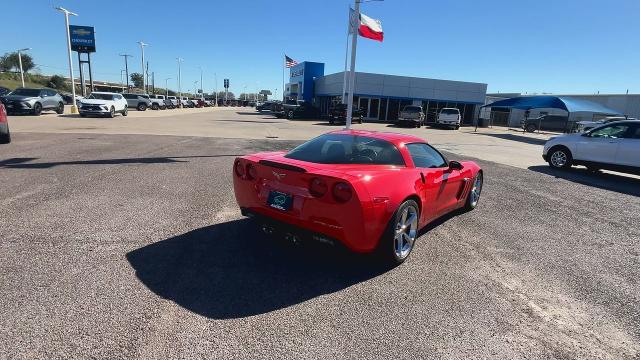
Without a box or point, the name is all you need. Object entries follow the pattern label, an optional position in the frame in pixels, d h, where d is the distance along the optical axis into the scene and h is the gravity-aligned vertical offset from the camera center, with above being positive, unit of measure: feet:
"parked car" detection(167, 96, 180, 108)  196.13 -6.39
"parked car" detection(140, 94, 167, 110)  158.67 -6.33
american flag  160.15 +13.12
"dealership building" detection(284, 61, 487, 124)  138.21 +2.74
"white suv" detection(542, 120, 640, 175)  34.35 -3.17
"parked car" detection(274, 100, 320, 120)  120.98 -4.40
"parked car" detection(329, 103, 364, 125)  104.65 -4.07
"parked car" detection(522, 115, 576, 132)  142.76 -4.46
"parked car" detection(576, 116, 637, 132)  105.70 -3.19
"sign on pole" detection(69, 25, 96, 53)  131.23 +14.65
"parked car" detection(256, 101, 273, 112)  177.41 -5.79
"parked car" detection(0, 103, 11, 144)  35.01 -4.32
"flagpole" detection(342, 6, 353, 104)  114.17 +2.96
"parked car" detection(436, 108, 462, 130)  113.09 -3.85
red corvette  11.60 -2.83
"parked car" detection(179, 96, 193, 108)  225.66 -7.99
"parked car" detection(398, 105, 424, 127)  108.17 -3.71
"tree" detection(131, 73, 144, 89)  514.35 +8.36
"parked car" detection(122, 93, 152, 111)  141.28 -5.36
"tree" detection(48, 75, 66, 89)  310.90 -0.94
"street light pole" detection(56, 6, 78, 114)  101.19 +13.72
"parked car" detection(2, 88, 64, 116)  76.43 -4.17
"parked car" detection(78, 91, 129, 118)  81.76 -4.28
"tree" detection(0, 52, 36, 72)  340.59 +13.65
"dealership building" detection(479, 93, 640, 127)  146.10 -0.56
